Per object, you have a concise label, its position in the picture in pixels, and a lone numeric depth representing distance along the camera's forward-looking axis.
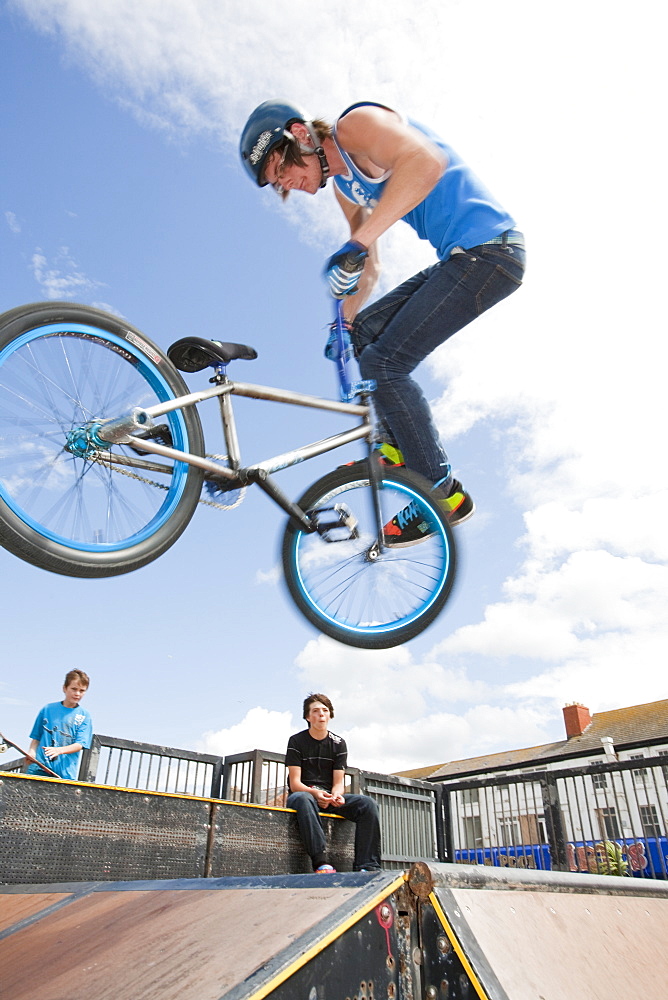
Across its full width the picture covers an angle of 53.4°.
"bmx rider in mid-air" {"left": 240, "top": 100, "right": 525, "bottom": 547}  2.74
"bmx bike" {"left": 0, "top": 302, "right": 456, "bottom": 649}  2.43
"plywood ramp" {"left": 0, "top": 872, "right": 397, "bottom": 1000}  1.84
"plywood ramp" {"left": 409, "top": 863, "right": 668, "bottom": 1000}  2.11
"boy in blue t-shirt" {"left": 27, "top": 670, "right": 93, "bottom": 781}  5.00
